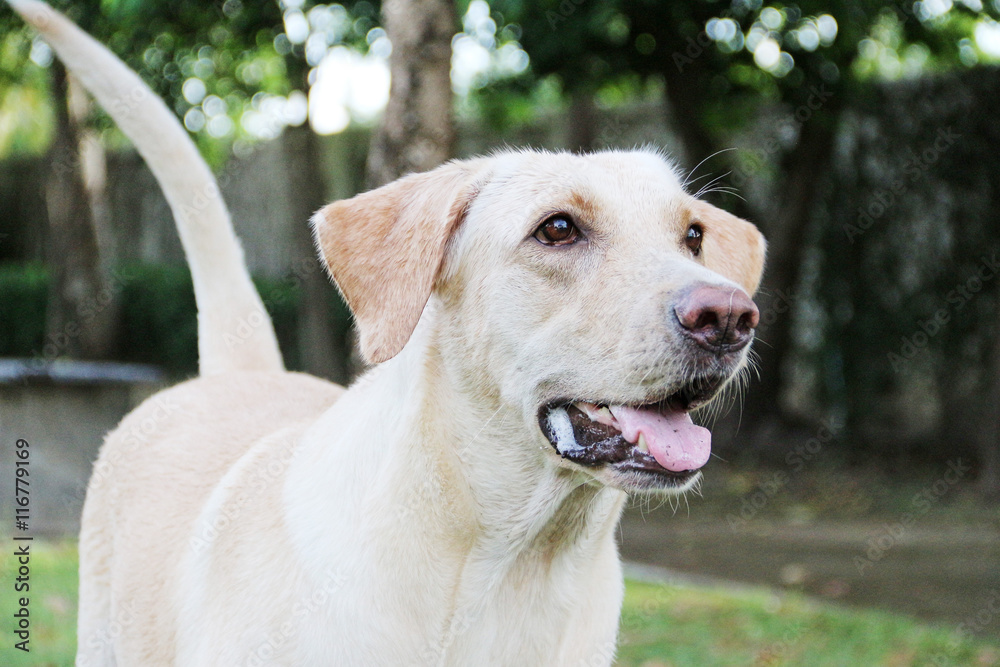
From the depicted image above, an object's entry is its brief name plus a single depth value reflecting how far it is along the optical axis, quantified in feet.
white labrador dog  7.02
